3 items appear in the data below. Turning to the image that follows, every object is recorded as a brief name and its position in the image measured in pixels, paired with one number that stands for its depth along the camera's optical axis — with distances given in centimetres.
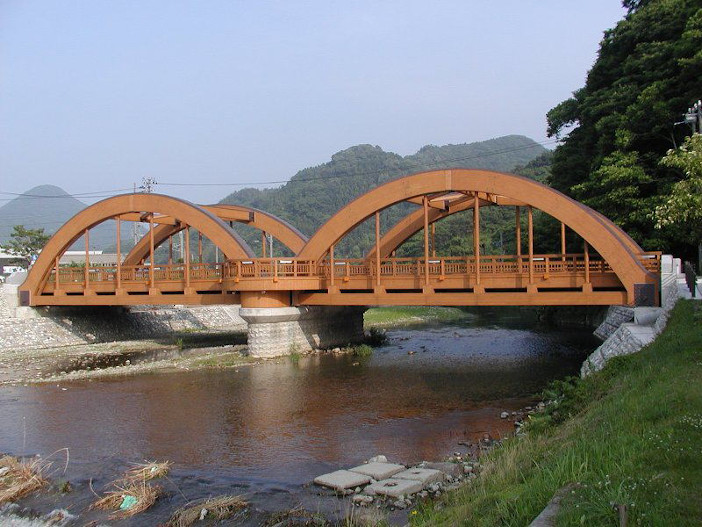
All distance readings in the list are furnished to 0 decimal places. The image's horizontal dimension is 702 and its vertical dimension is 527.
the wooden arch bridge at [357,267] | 2008
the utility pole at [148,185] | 5344
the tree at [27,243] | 4925
